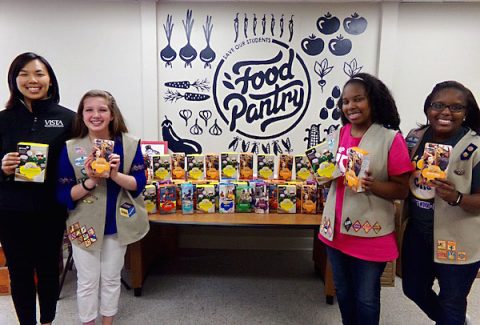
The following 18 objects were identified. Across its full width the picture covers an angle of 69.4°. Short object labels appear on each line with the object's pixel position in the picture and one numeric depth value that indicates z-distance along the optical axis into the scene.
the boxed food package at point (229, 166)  2.71
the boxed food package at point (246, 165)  2.74
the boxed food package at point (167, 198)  2.51
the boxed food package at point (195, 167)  2.73
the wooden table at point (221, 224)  2.36
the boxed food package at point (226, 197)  2.56
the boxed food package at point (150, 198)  2.50
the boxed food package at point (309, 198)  2.54
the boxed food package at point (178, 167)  2.77
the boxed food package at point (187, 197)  2.54
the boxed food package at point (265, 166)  2.71
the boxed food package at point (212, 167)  2.77
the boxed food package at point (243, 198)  2.58
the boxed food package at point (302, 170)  2.68
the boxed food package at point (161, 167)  2.64
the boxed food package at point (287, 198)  2.55
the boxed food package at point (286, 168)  2.74
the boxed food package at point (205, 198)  2.55
